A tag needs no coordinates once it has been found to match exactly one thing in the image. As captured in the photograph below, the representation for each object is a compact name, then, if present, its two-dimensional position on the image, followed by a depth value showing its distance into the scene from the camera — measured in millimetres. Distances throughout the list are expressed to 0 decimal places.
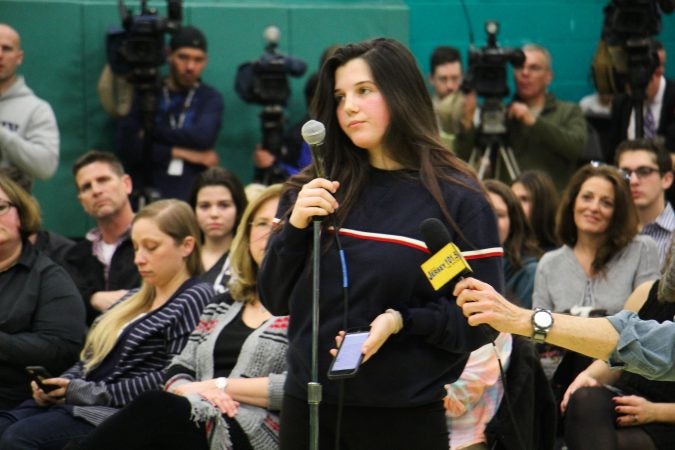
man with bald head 11852
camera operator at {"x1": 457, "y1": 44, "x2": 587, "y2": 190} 12984
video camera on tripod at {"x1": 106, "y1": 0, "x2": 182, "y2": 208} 12508
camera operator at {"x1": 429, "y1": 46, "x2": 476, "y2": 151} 12820
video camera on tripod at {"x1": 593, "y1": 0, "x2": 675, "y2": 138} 12195
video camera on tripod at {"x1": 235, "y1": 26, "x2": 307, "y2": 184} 13070
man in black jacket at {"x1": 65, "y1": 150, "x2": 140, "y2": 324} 10484
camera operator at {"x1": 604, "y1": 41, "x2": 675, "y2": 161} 12859
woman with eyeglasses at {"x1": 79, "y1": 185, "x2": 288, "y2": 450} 7504
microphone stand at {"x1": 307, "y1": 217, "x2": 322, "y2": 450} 5176
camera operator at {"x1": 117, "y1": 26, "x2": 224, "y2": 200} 13031
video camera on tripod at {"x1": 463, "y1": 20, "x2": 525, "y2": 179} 12625
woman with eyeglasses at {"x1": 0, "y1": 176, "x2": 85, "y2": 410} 8922
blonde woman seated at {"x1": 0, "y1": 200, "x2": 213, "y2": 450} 8391
